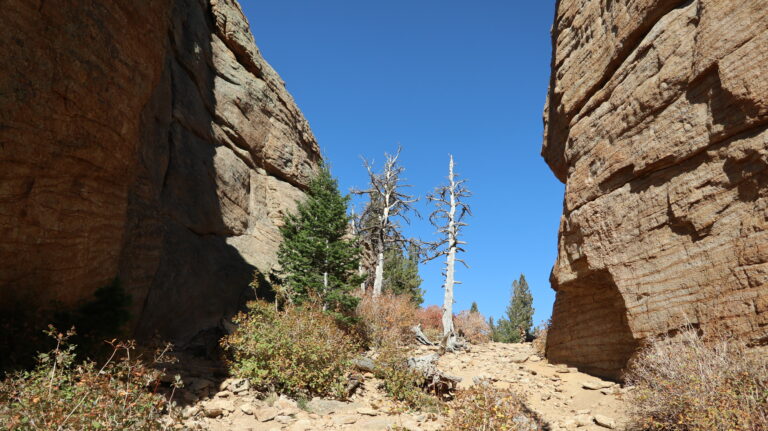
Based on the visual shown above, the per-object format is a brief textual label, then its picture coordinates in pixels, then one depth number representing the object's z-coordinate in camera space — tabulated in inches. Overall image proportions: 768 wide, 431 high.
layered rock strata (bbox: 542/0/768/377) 267.0
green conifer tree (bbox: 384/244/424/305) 1089.4
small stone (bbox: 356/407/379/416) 359.9
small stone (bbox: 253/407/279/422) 332.2
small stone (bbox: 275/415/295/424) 330.3
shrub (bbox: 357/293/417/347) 676.1
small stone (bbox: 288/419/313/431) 315.3
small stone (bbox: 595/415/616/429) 294.7
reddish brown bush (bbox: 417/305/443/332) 948.3
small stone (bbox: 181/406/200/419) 310.7
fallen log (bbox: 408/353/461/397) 416.8
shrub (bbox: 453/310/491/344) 983.5
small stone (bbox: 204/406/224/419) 320.5
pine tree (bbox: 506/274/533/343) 1302.9
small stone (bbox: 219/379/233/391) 381.1
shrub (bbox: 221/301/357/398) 390.3
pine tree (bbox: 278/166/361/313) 641.0
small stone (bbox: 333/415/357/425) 335.2
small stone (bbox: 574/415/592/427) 312.6
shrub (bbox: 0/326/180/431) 189.2
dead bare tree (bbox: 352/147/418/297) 1002.7
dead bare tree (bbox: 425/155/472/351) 776.9
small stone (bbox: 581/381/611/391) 374.5
